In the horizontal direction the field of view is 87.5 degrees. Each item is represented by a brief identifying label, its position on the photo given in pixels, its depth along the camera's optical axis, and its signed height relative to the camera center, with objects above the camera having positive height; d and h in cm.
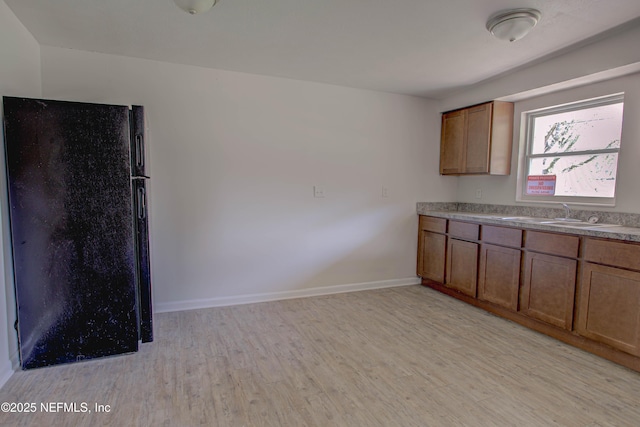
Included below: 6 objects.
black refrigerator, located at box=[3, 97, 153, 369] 203 -25
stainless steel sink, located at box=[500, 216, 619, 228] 262 -25
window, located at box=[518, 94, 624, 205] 280 +37
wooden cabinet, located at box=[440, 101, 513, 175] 341 +55
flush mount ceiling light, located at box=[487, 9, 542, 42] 203 +105
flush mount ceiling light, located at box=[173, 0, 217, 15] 187 +103
